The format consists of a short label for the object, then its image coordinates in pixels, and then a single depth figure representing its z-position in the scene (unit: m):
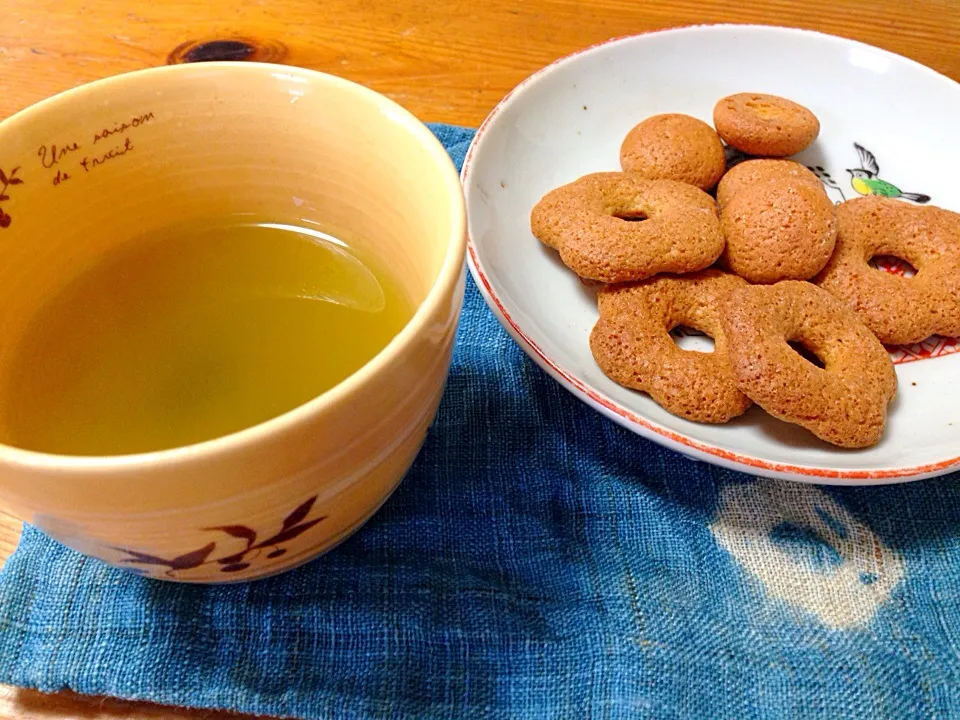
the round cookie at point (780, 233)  0.19
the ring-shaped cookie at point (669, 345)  0.17
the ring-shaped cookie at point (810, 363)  0.17
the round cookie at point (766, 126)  0.22
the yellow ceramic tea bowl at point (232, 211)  0.11
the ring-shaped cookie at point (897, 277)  0.19
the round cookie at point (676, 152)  0.21
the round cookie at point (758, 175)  0.21
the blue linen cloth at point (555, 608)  0.15
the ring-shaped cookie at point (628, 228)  0.19
